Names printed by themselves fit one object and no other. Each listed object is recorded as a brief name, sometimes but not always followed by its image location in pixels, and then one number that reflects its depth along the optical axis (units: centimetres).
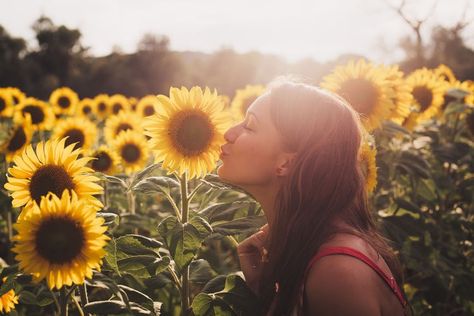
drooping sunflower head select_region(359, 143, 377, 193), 334
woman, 222
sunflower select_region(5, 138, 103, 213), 221
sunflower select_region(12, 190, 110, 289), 189
